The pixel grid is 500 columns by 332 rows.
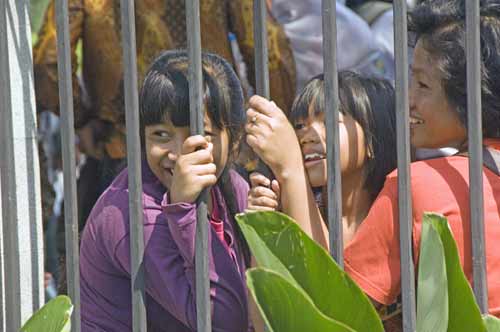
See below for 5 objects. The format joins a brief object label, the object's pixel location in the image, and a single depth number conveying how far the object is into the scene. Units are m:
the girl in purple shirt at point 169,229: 5.08
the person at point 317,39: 9.68
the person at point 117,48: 8.95
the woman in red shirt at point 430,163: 4.87
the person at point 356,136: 5.50
